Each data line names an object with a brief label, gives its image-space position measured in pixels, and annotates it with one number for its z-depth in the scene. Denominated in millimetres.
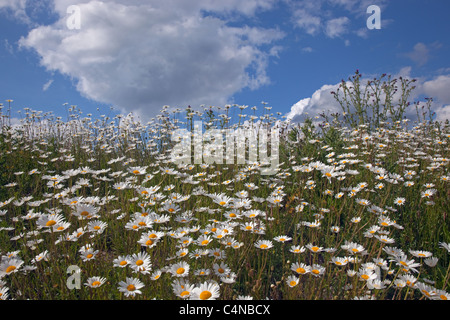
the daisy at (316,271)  2030
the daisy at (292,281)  2041
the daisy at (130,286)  1819
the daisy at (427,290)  1805
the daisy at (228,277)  1925
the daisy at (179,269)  1952
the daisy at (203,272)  2070
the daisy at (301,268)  2079
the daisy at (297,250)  2206
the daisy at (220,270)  2083
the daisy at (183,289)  1709
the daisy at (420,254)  2255
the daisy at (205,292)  1658
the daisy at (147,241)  2137
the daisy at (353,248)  2148
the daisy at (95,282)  2018
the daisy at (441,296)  1795
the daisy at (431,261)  2137
